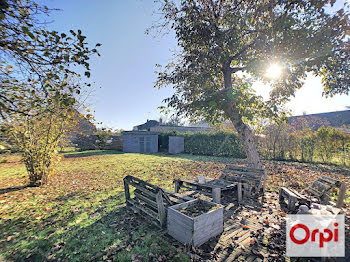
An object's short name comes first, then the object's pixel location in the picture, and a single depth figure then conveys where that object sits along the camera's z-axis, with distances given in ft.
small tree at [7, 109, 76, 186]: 22.02
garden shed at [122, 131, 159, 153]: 72.18
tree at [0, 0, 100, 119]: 10.50
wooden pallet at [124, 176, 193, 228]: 12.43
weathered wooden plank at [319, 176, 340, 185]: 15.48
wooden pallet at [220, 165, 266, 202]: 18.98
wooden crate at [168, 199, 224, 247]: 10.32
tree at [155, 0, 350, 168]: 17.65
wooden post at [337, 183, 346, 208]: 14.48
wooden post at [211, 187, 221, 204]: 15.70
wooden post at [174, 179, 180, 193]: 19.48
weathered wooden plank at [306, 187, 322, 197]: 15.72
